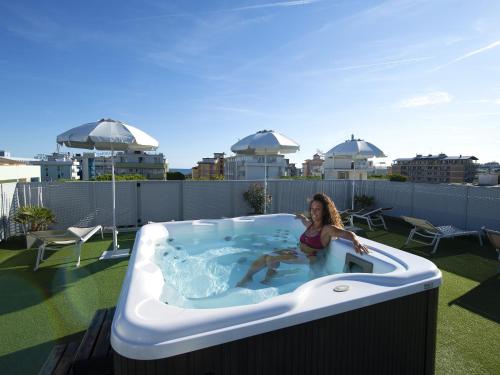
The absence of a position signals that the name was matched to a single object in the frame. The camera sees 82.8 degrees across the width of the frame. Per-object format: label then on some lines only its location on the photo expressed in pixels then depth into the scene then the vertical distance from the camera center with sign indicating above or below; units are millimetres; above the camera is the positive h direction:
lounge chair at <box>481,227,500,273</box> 4582 -1054
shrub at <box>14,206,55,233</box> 5980 -953
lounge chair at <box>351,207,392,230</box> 7812 -1225
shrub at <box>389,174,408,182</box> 17375 -254
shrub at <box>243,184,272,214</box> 8297 -709
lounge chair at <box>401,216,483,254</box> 5746 -1233
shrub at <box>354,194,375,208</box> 9734 -958
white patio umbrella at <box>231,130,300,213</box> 6371 +671
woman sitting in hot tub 3717 -902
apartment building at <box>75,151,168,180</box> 59438 +2016
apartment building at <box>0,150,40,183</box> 20728 +178
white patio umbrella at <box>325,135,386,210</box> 8289 +692
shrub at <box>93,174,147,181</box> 14297 -211
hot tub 1508 -941
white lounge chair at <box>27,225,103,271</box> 4660 -1076
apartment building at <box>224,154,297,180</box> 40031 +887
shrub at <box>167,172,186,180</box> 23641 -144
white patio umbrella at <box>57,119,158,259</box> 4871 +627
